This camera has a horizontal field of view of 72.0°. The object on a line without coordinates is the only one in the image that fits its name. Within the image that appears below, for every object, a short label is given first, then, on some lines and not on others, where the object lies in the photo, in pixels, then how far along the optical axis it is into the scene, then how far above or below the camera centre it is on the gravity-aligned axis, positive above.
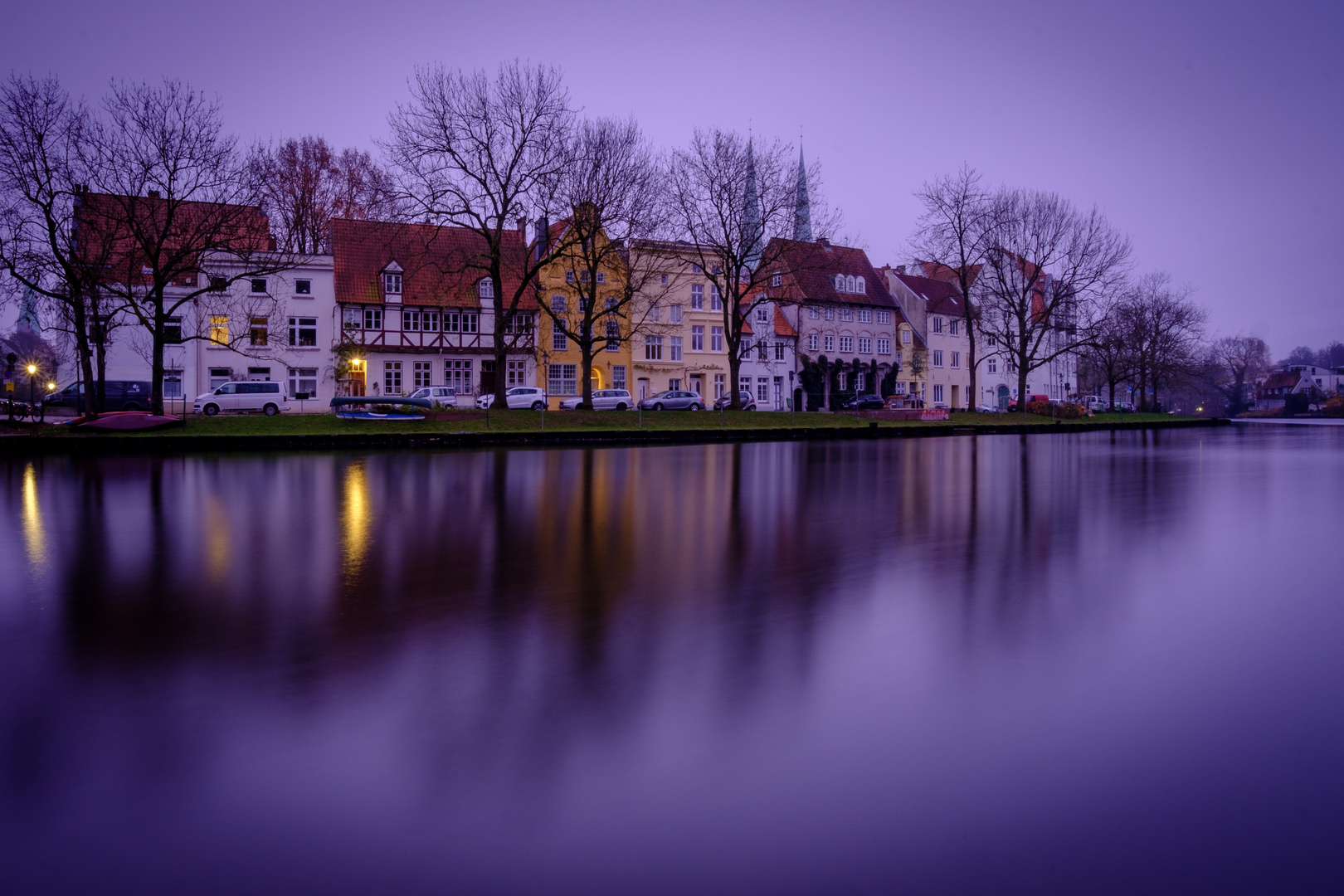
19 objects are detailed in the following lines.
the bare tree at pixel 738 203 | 43.50 +10.38
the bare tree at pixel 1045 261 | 54.44 +9.52
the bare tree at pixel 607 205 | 38.94 +9.35
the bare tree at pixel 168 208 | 32.72 +8.29
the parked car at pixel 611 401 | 51.56 +1.33
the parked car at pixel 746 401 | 54.60 +1.34
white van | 43.59 +1.42
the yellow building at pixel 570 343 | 55.53 +5.20
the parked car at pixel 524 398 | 50.50 +1.50
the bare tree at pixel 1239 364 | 114.81 +7.63
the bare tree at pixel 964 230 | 53.75 +11.11
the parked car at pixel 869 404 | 64.69 +1.24
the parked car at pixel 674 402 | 54.84 +1.32
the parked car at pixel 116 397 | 41.94 +1.61
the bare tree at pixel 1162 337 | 68.59 +6.13
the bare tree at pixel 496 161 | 36.31 +10.63
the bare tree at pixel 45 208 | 31.23 +7.83
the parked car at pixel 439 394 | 47.44 +1.76
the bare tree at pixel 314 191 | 54.56 +14.28
